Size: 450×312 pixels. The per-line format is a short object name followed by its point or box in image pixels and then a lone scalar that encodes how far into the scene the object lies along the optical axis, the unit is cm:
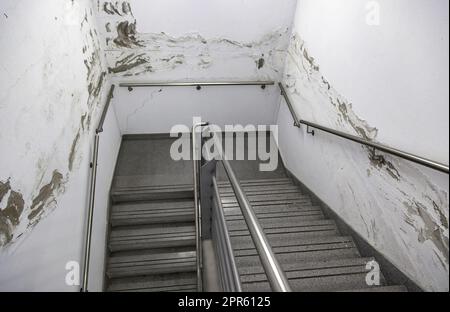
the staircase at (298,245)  229
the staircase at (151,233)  364
